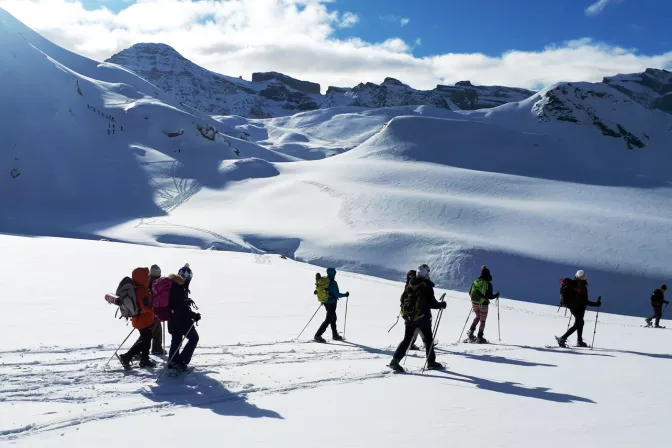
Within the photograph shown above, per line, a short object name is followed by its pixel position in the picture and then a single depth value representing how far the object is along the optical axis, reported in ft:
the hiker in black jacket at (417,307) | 27.97
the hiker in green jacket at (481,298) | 40.55
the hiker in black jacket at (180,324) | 25.77
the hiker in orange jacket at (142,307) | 26.81
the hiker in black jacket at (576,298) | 39.17
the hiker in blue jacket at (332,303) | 38.52
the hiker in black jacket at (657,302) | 63.72
